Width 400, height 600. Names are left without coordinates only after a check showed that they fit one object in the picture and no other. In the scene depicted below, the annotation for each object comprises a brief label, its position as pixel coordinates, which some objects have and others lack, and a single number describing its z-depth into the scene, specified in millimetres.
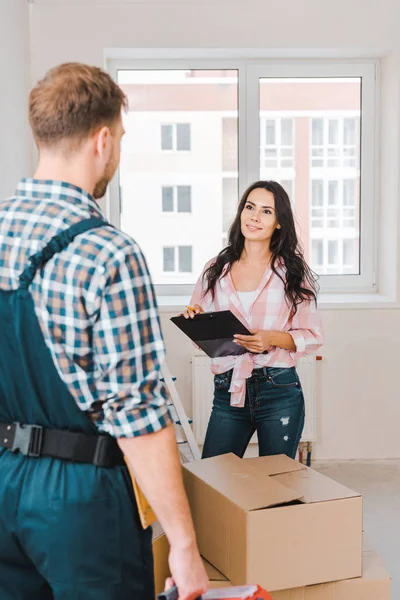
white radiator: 3662
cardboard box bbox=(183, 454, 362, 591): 1549
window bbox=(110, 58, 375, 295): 3877
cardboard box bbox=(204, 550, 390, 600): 1613
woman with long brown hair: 2209
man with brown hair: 1009
